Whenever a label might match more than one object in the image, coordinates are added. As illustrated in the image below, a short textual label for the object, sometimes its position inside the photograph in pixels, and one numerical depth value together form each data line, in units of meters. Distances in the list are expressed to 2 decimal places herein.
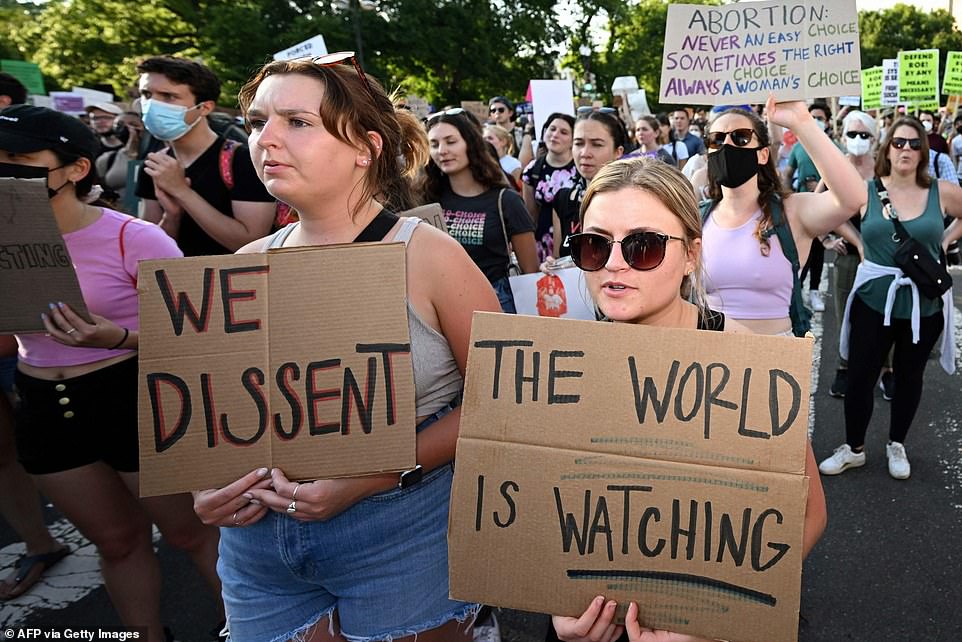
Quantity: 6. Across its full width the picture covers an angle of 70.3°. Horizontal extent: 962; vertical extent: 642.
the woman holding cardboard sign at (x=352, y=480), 1.53
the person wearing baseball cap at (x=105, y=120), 8.17
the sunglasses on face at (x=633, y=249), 1.45
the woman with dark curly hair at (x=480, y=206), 3.83
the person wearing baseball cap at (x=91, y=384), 2.25
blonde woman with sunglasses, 1.45
